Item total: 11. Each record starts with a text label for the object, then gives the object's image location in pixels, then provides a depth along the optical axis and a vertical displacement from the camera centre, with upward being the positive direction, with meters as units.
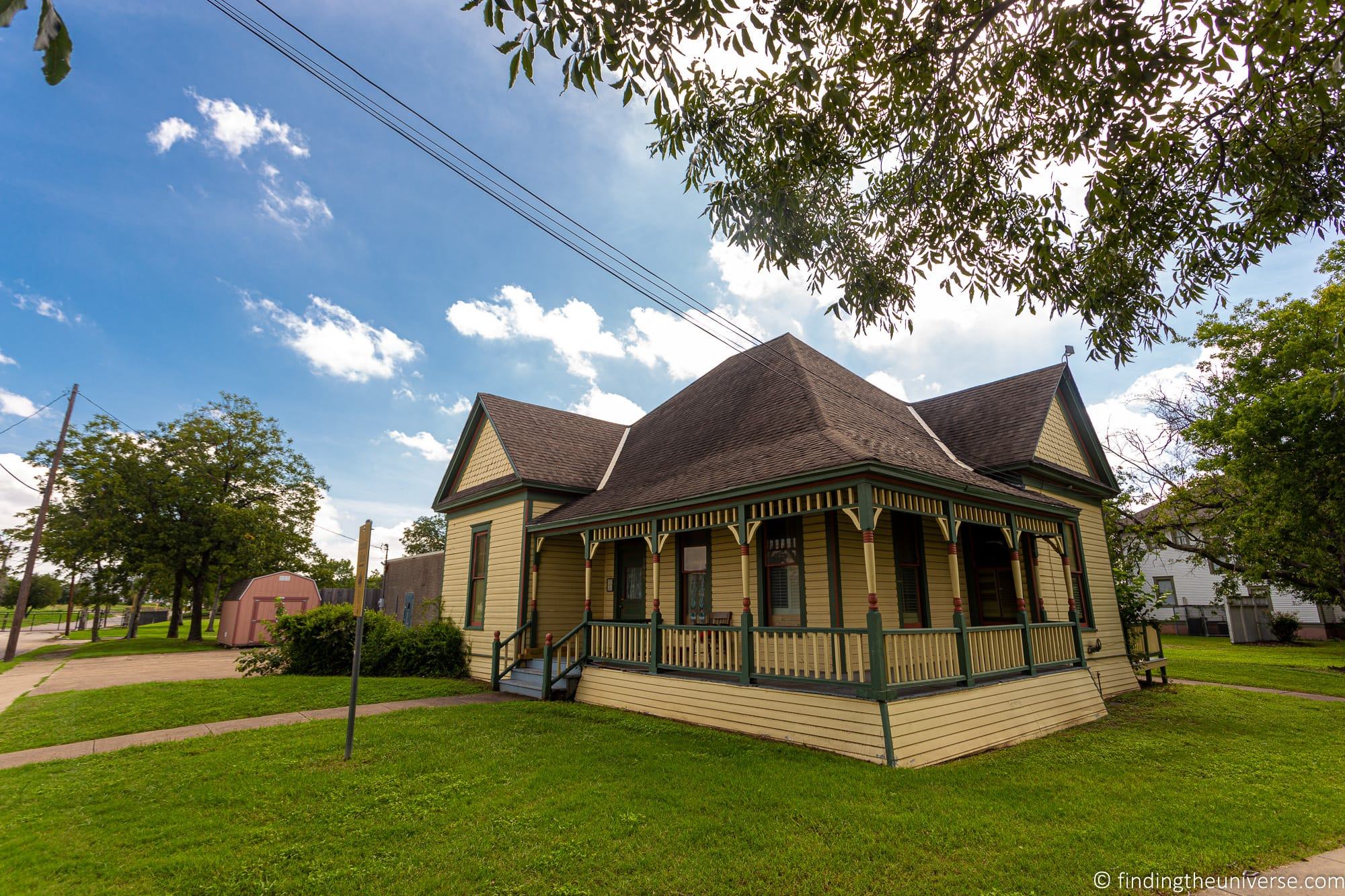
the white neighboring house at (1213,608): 30.34 -1.08
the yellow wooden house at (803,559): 8.70 +0.64
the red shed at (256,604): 26.61 -0.45
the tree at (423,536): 65.38 +5.76
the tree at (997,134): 4.76 +4.19
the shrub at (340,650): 15.62 -1.43
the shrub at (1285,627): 29.34 -1.82
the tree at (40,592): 88.50 +0.26
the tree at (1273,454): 18.23 +4.08
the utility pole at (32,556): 20.84 +1.28
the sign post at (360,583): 7.33 +0.11
